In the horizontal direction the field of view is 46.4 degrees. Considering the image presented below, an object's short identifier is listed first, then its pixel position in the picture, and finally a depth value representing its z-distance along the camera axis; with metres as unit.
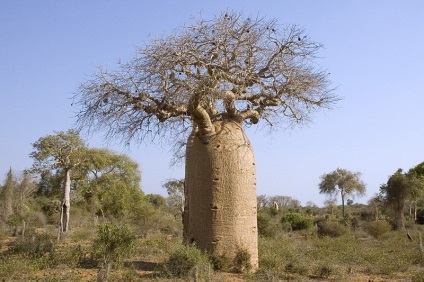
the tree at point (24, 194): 18.66
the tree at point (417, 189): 18.52
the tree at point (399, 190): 18.39
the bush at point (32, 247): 7.78
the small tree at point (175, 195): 23.28
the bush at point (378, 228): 14.47
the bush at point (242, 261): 6.60
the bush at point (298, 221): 17.38
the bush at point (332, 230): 14.86
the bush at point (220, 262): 6.49
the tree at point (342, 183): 28.64
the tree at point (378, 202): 21.33
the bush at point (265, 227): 13.01
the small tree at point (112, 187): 20.20
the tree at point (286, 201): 38.73
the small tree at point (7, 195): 18.05
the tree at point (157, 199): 31.02
